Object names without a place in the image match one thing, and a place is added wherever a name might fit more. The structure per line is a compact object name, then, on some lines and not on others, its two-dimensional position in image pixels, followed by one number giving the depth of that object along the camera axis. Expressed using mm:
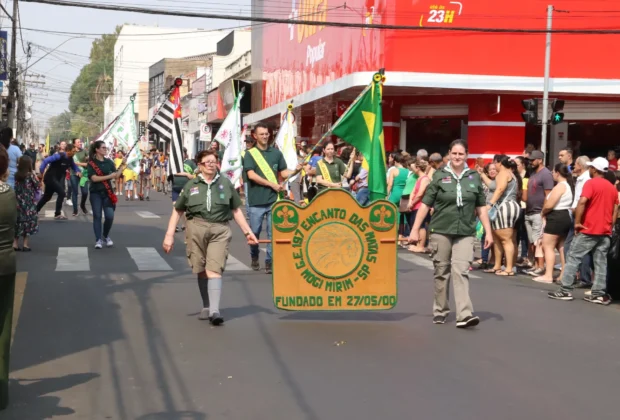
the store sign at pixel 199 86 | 63688
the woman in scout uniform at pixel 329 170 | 14625
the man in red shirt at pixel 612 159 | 19759
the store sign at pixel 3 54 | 31534
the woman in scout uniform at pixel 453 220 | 9766
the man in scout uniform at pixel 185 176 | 18253
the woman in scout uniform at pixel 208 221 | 9602
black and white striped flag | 16812
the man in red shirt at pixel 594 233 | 11680
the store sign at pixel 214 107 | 51222
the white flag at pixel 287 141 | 20345
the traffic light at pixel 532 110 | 21281
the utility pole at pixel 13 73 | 47741
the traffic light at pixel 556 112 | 21406
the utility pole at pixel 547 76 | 21495
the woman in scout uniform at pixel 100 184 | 16266
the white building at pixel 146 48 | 99312
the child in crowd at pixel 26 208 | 15609
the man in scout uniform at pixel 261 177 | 12977
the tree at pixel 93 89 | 137125
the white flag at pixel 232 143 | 18250
